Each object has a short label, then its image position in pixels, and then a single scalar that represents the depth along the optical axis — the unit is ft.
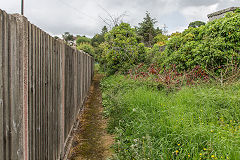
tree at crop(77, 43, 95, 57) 71.61
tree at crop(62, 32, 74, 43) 179.93
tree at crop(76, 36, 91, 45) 149.93
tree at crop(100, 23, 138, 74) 34.58
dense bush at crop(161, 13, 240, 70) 19.98
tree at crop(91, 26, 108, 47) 117.03
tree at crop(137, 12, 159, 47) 97.35
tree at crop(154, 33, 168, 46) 75.09
